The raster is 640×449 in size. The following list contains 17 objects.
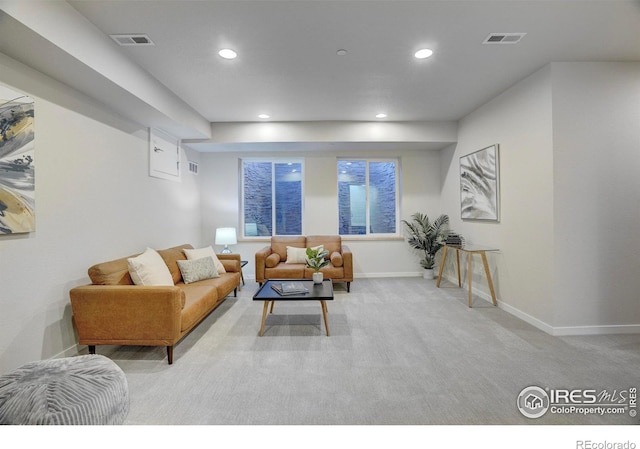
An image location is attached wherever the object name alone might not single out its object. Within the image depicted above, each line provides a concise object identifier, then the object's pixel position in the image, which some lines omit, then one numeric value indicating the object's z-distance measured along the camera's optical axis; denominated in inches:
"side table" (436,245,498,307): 146.4
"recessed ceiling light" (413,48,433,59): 105.3
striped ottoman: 47.8
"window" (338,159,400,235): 229.9
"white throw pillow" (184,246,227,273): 157.0
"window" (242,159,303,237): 228.4
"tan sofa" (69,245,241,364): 93.7
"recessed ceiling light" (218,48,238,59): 104.2
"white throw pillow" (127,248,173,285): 110.7
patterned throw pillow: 142.3
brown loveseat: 176.9
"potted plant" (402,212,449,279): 211.3
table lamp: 197.2
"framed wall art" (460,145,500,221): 150.4
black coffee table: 112.8
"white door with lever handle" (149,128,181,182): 152.9
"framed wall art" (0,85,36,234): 80.4
